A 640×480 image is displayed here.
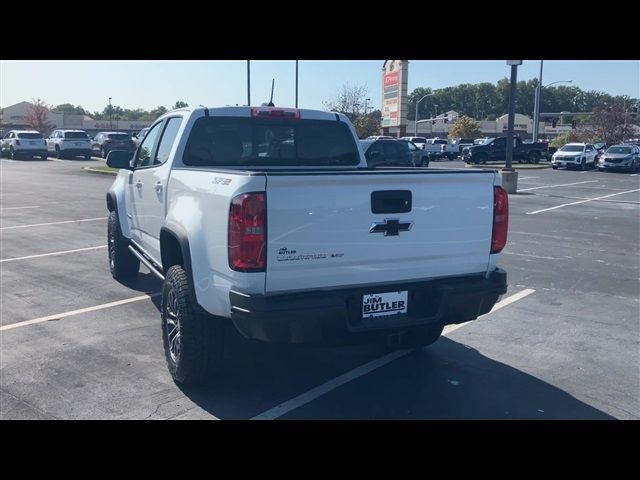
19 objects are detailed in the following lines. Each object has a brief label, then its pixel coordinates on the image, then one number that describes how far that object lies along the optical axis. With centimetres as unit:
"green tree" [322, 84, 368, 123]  5891
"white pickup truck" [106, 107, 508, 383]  395
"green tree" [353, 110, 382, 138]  5453
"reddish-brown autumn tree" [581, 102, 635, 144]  6291
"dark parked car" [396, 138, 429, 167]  3266
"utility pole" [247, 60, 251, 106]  2764
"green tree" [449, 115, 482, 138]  7812
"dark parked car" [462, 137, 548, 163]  4244
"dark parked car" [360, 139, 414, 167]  2306
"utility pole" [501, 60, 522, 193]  2108
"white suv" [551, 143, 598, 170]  4009
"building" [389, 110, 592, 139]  10756
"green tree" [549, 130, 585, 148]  6454
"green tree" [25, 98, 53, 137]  8328
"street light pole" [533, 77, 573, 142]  4728
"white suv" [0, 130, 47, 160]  4147
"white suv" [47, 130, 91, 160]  4206
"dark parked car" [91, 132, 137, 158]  4016
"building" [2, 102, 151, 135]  8944
